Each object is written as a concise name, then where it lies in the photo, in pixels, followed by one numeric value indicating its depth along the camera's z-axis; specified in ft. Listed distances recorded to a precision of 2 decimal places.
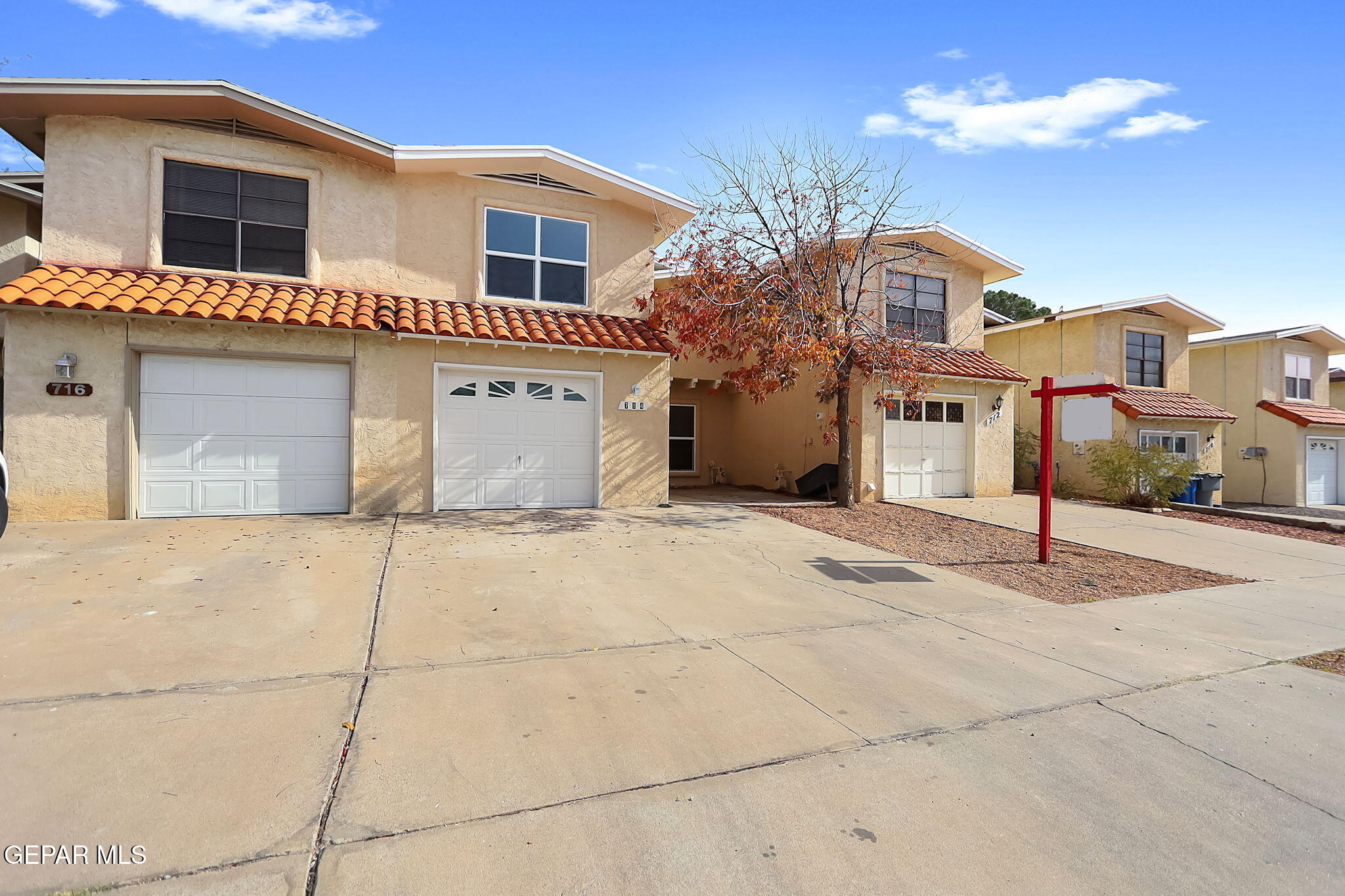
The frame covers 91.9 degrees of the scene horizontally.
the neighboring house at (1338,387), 86.48
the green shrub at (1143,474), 50.80
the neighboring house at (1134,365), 60.59
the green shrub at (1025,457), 60.64
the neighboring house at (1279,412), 70.08
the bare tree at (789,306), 35.45
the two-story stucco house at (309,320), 29.01
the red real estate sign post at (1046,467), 28.48
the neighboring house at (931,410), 47.42
